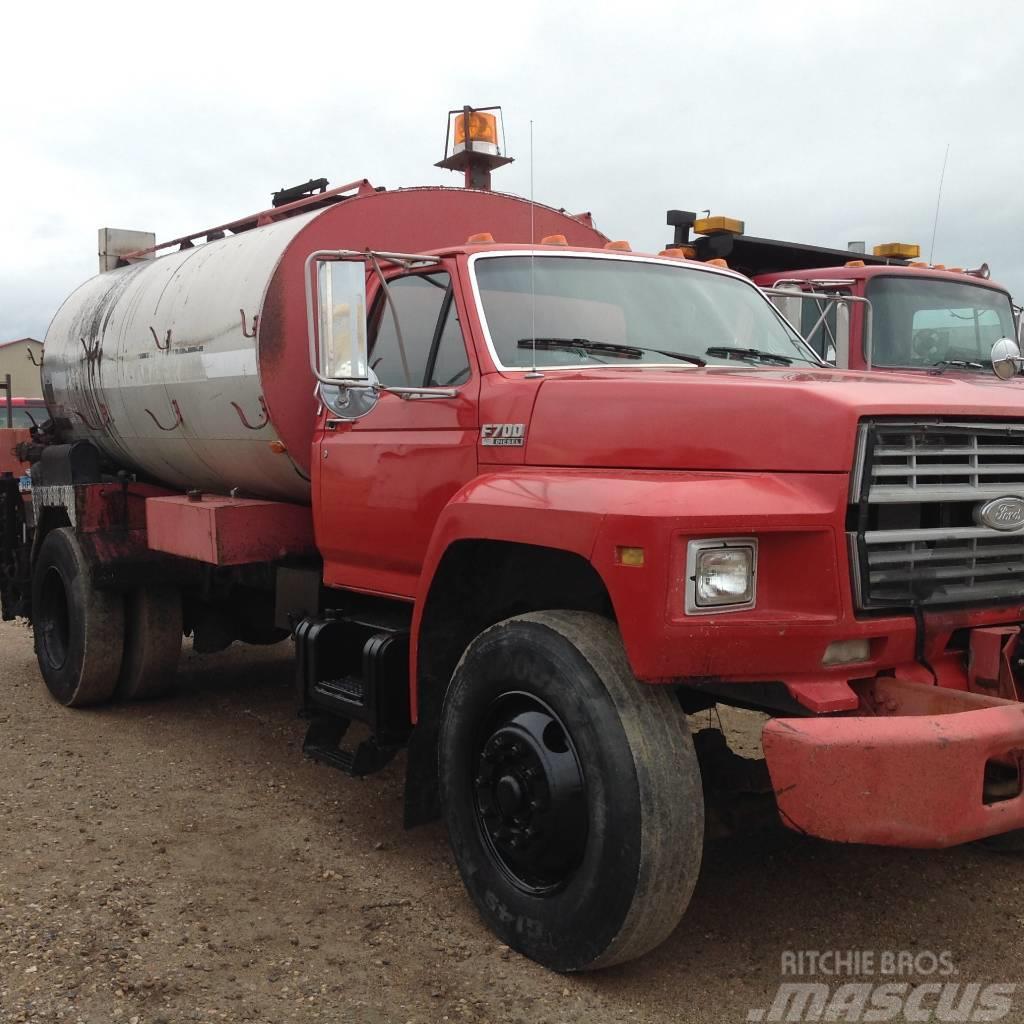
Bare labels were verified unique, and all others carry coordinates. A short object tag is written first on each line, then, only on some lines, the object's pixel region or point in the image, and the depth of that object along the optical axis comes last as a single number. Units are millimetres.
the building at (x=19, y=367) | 14827
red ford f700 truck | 3117
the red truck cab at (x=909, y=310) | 6863
